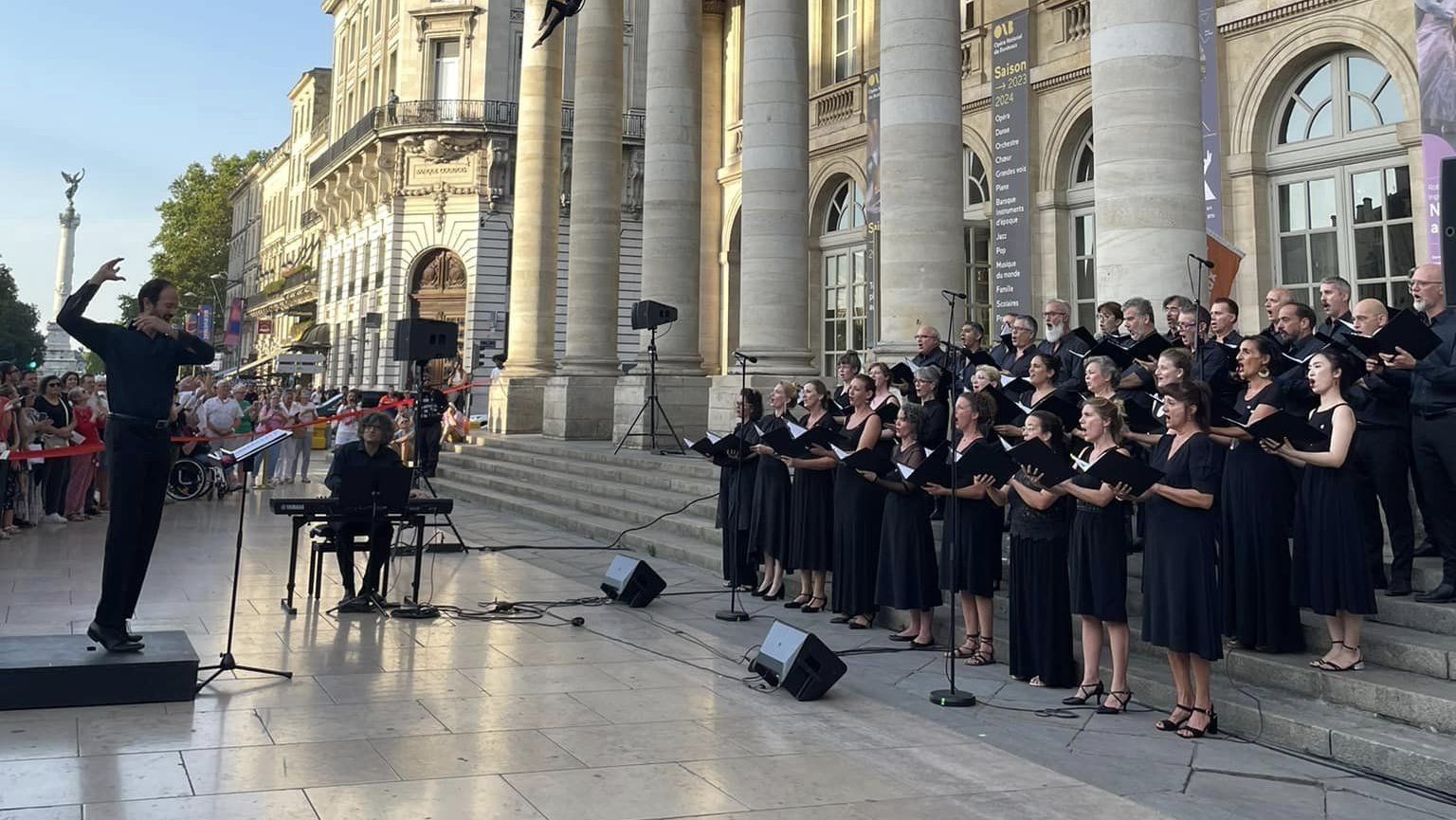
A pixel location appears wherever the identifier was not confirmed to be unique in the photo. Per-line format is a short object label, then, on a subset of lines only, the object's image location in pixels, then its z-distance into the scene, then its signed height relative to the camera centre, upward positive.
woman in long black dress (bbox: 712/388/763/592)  10.05 -0.11
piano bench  9.47 -0.58
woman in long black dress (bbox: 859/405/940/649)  7.97 -0.47
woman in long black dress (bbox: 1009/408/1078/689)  6.68 -0.52
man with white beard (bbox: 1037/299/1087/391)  8.63 +1.17
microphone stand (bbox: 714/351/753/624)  8.98 -0.78
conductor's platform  5.60 -1.02
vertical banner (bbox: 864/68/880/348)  19.84 +4.98
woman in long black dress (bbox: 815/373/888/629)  8.63 -0.40
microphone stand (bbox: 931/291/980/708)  6.34 -1.21
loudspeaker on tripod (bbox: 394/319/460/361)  13.25 +1.72
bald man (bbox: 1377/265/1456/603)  6.38 +0.35
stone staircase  5.14 -1.08
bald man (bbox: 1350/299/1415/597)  6.69 +0.23
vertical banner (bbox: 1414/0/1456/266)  12.62 +4.62
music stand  6.49 +0.15
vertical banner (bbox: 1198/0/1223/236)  15.75 +5.57
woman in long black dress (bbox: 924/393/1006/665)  7.50 -0.37
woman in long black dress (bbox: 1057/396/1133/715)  6.23 -0.37
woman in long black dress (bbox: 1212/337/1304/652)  6.31 -0.27
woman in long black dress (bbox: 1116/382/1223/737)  5.73 -0.39
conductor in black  6.06 +0.22
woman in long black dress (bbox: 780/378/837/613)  9.27 -0.32
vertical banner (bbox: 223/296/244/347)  51.97 +7.17
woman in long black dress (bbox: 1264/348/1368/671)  5.88 -0.23
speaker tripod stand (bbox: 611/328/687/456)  17.36 +1.26
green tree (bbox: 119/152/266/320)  83.25 +19.33
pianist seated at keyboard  9.19 -0.06
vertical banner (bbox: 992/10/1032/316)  18.56 +5.54
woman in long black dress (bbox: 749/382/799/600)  9.79 -0.21
